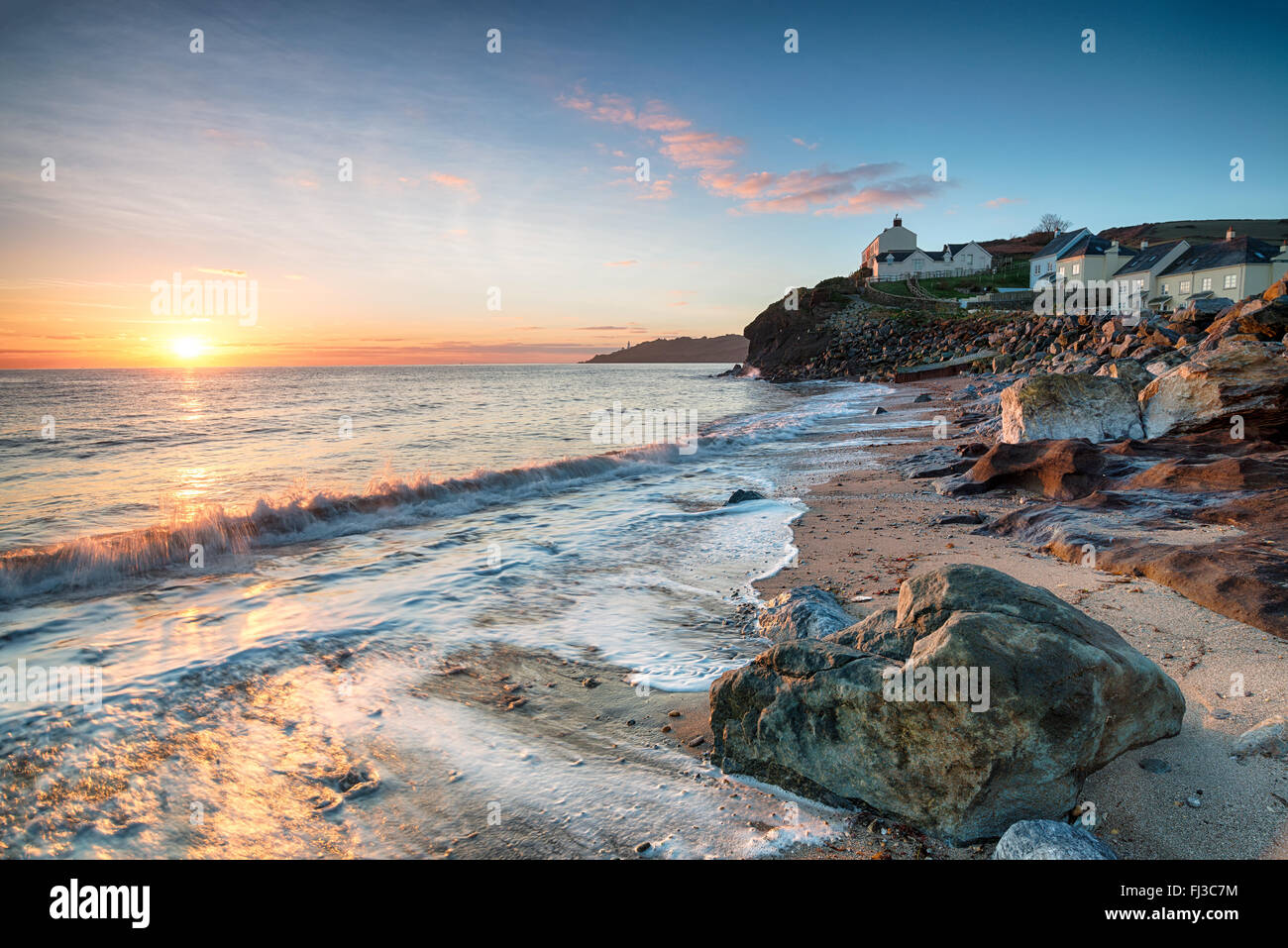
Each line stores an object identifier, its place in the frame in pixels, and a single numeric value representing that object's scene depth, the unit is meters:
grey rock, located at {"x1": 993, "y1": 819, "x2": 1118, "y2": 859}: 2.71
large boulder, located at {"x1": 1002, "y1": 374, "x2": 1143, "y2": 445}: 12.22
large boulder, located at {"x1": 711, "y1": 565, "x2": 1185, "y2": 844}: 3.12
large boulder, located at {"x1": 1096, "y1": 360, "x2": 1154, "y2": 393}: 13.75
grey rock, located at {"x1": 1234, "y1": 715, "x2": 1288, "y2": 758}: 3.28
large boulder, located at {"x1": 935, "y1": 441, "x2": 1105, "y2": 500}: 9.34
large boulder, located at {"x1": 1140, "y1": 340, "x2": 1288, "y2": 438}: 10.49
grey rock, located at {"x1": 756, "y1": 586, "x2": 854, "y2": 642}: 5.47
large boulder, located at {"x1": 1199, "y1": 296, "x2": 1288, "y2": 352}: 14.35
